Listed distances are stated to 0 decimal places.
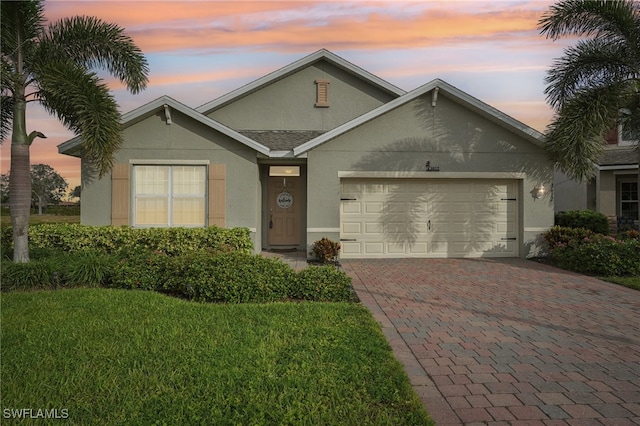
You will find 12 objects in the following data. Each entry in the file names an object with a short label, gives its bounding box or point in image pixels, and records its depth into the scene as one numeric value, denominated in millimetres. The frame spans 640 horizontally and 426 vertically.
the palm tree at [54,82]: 8727
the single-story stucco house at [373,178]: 11367
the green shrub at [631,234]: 12727
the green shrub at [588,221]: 14197
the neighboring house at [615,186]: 17266
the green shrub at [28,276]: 7547
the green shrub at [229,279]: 6793
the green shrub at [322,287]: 6887
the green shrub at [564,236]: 11133
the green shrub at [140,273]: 7557
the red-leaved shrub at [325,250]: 11250
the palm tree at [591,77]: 10133
